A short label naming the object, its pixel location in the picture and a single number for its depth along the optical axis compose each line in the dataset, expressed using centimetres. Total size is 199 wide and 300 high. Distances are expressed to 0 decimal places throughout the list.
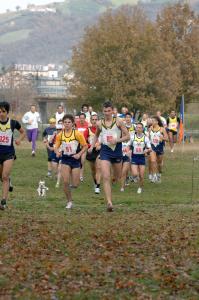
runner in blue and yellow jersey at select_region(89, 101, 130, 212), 1933
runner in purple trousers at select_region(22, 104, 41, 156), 3744
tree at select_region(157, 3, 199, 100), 7175
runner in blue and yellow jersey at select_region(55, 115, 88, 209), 1999
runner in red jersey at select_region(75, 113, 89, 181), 2762
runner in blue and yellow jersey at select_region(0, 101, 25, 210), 1889
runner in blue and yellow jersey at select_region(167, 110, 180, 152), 4182
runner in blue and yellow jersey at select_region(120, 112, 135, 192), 2712
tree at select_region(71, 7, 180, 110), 6303
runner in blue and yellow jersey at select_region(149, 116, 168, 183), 3119
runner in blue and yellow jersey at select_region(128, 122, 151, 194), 2734
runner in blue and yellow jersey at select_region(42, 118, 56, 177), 3081
